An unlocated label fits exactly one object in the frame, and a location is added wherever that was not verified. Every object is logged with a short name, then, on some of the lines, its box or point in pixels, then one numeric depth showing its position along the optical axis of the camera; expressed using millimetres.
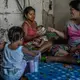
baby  1917
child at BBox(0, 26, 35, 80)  1396
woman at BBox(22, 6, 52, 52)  1930
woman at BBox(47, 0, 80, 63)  1775
